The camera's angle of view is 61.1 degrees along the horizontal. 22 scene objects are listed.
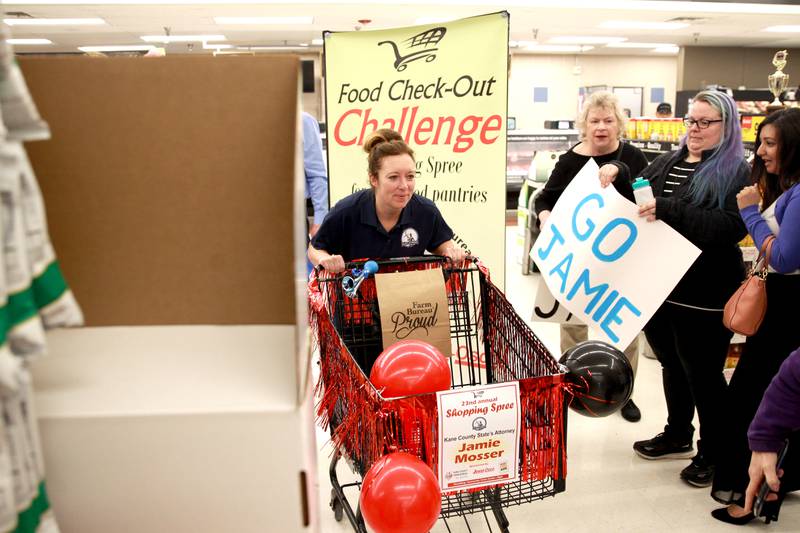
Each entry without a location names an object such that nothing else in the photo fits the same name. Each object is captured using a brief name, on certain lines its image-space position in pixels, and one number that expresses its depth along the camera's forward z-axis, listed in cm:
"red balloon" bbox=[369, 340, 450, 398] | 191
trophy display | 471
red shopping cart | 178
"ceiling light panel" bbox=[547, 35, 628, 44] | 1486
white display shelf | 88
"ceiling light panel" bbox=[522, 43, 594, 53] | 1677
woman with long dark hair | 238
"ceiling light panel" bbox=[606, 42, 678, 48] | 1645
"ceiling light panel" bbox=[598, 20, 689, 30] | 1251
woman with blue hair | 268
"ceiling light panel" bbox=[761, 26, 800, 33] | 1349
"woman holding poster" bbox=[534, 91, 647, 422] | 335
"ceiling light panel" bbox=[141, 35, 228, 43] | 1427
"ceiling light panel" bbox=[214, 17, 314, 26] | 1197
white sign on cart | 174
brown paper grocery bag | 231
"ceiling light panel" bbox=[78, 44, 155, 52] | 1587
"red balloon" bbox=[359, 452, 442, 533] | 161
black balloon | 205
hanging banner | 349
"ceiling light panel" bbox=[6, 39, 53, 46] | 1445
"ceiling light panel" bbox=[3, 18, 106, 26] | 1160
